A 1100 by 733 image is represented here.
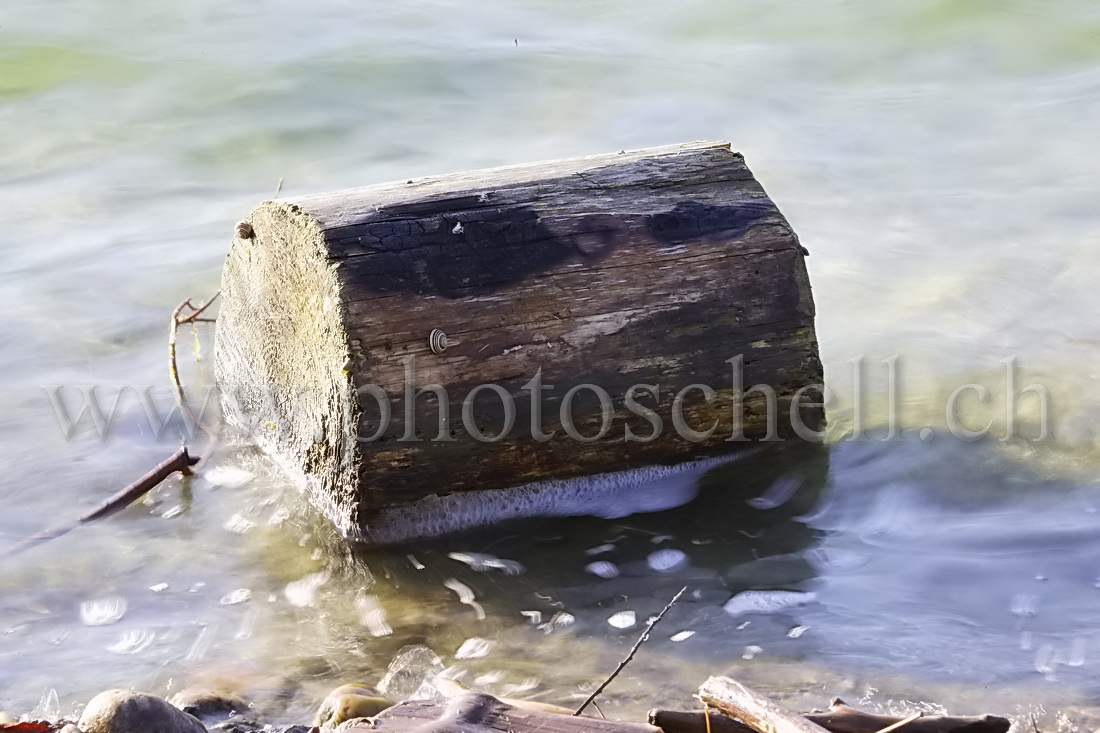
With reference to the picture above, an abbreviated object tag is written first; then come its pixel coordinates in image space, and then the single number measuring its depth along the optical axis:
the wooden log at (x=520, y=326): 5.51
